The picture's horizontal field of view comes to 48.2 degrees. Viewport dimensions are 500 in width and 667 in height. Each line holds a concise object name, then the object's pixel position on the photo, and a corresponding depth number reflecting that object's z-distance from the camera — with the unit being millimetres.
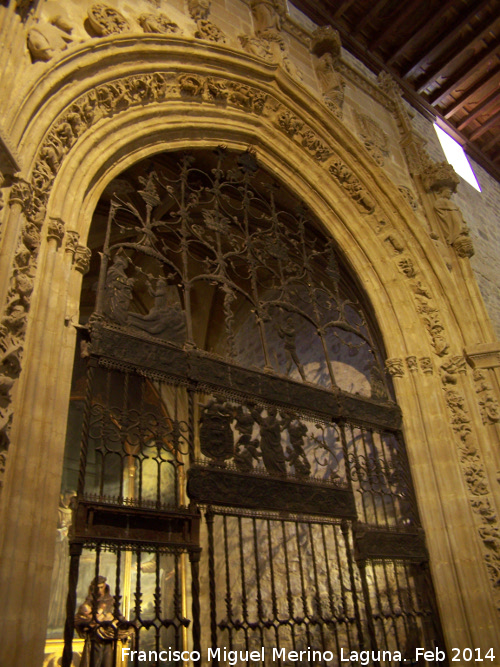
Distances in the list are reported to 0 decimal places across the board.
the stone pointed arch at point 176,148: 3217
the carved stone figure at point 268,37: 6531
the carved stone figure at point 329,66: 7168
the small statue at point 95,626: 3037
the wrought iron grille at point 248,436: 3758
